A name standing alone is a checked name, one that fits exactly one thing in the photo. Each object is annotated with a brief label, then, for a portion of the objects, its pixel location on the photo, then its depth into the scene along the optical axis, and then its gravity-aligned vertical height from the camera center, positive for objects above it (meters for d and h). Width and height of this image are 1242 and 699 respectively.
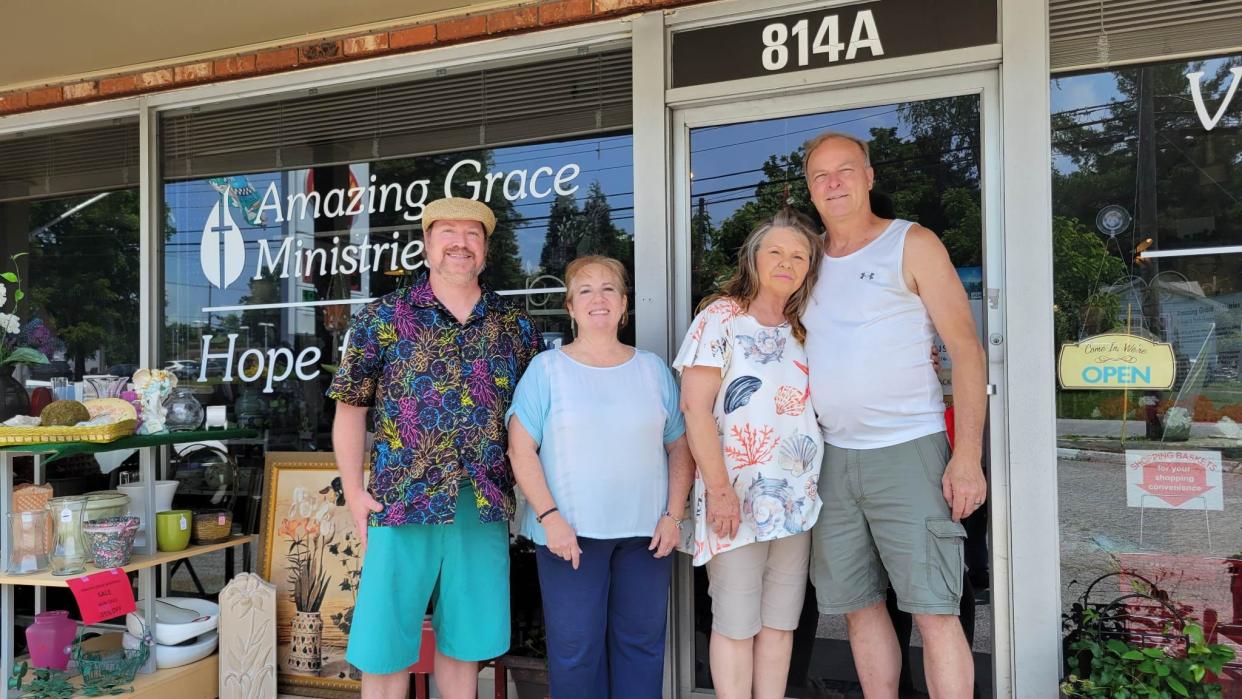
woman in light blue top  2.00 -0.34
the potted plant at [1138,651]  1.91 -0.77
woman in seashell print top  1.99 -0.23
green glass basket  2.44 -0.96
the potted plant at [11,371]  2.76 +0.00
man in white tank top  1.94 -0.19
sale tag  2.33 -0.69
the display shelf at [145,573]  2.42 -0.65
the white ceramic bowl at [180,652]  2.65 -0.99
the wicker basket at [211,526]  2.88 -0.59
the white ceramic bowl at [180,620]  2.69 -0.90
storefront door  2.34 +0.53
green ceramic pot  2.75 -0.58
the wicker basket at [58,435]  2.36 -0.20
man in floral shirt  2.06 -0.26
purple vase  2.56 -0.90
